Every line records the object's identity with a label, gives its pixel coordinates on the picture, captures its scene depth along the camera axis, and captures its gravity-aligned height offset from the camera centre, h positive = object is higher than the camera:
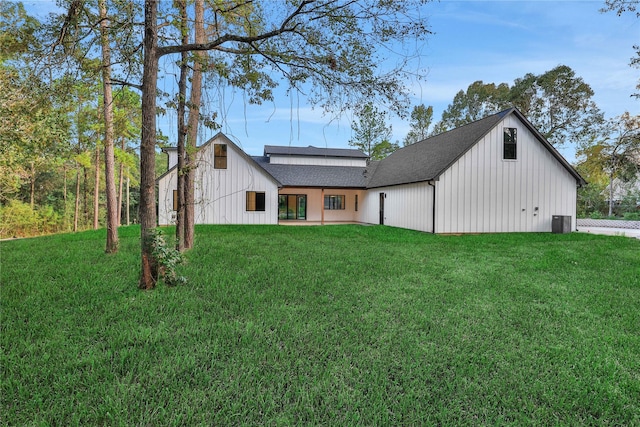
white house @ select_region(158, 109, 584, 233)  13.05 +1.07
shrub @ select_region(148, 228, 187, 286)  4.31 -0.71
